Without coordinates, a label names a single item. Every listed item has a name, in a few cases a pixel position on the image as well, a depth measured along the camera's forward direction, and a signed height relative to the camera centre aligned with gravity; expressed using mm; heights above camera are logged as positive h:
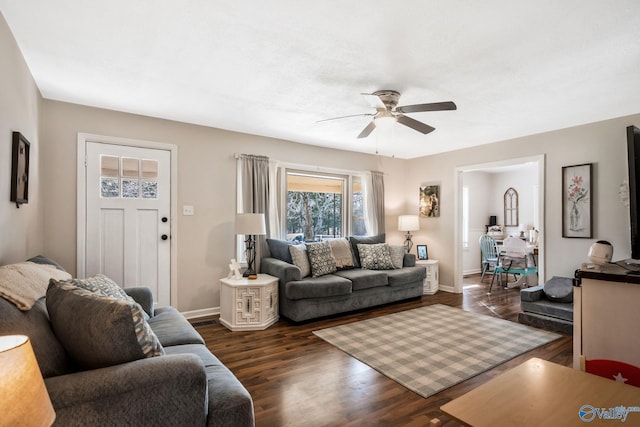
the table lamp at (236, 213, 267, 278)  3979 -156
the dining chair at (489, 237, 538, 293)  5566 -828
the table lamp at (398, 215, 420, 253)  5773 -213
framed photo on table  5785 -728
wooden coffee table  1106 -704
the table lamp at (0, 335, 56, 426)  721 -416
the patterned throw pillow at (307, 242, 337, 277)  4371 -656
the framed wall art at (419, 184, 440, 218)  5799 +192
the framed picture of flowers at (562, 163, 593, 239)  3980 +121
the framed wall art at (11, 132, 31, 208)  2209 +299
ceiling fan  2990 +924
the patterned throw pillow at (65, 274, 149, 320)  1680 -442
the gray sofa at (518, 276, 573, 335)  3617 -1090
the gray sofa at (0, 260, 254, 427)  1186 -680
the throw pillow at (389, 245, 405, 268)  5113 -692
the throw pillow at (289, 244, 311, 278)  4262 -632
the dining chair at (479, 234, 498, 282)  6418 -761
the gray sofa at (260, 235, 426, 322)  3893 -994
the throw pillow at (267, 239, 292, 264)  4338 -515
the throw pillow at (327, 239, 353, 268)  4759 -614
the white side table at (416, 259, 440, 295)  5426 -1098
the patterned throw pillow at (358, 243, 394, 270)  4927 -700
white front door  3527 -50
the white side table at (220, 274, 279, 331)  3711 -1073
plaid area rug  2660 -1328
